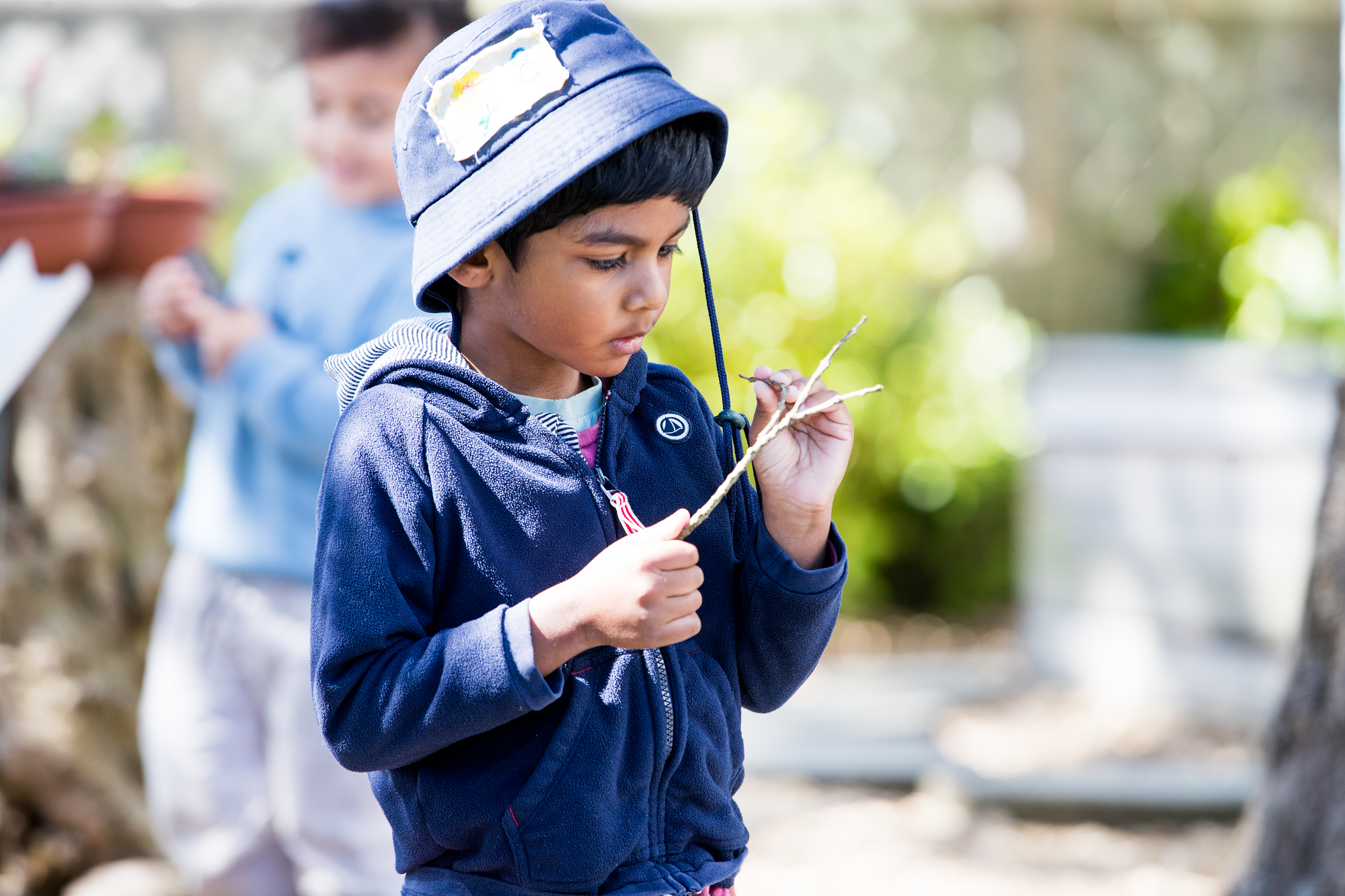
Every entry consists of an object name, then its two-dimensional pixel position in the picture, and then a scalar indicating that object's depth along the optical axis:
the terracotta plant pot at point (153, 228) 6.40
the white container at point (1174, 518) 8.99
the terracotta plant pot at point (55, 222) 5.09
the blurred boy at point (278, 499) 4.47
